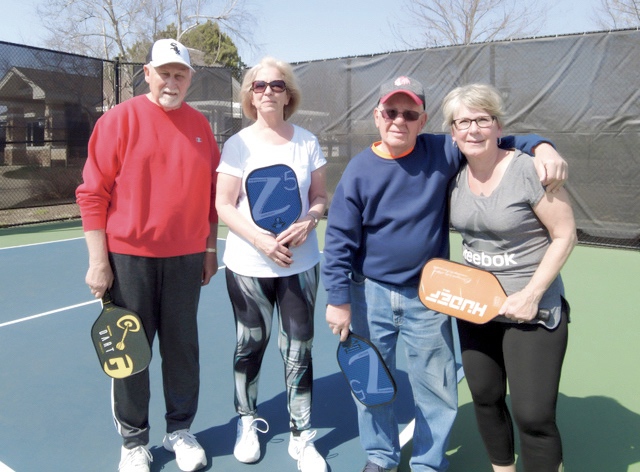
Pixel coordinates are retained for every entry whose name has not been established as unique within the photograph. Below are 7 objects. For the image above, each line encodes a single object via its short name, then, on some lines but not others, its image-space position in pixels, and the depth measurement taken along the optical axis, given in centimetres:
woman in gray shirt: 214
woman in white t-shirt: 268
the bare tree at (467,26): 2498
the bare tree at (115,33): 3067
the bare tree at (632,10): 2070
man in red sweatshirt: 255
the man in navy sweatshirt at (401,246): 237
